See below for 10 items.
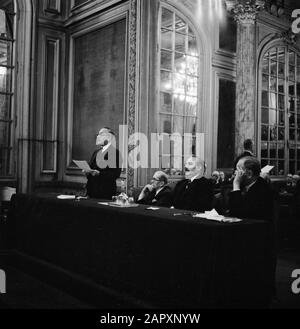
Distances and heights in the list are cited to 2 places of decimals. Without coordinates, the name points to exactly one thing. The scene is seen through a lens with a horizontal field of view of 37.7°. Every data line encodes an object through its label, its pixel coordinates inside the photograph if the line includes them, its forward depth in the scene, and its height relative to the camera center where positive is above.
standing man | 5.18 +0.09
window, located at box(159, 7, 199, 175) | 6.63 +1.52
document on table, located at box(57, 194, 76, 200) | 4.44 -0.20
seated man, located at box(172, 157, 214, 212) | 4.14 -0.10
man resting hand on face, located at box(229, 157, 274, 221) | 3.27 -0.11
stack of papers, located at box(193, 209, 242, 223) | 2.86 -0.26
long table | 2.69 -0.53
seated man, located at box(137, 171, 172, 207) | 4.51 -0.15
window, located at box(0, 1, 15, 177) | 7.14 +1.49
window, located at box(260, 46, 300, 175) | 8.77 +1.45
